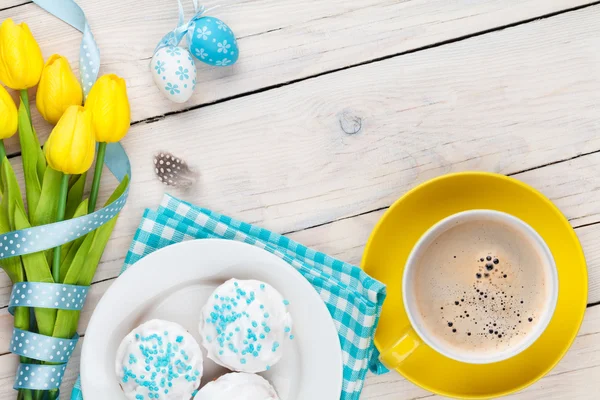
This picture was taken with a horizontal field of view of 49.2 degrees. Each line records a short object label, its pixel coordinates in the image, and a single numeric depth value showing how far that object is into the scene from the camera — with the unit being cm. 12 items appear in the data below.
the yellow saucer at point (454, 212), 94
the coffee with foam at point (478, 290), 94
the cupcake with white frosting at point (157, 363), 93
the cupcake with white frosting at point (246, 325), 93
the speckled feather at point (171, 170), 104
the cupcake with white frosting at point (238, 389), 93
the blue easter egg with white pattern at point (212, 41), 95
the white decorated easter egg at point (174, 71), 96
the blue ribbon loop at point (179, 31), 98
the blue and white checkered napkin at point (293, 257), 99
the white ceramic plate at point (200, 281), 94
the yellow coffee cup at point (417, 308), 90
